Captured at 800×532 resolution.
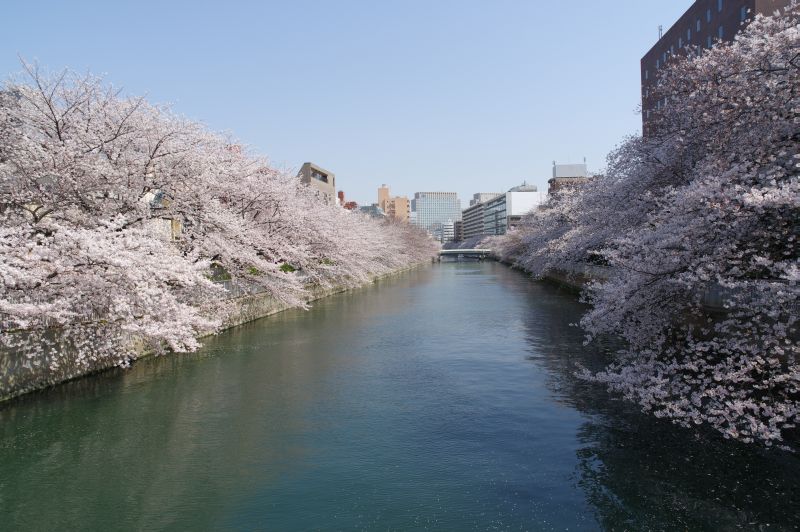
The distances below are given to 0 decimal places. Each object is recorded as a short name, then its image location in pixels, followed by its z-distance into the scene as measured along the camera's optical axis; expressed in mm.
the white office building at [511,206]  164125
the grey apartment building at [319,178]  73750
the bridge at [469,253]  134912
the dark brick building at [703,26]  41731
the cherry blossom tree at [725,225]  8141
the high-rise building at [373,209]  158950
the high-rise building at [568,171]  129125
